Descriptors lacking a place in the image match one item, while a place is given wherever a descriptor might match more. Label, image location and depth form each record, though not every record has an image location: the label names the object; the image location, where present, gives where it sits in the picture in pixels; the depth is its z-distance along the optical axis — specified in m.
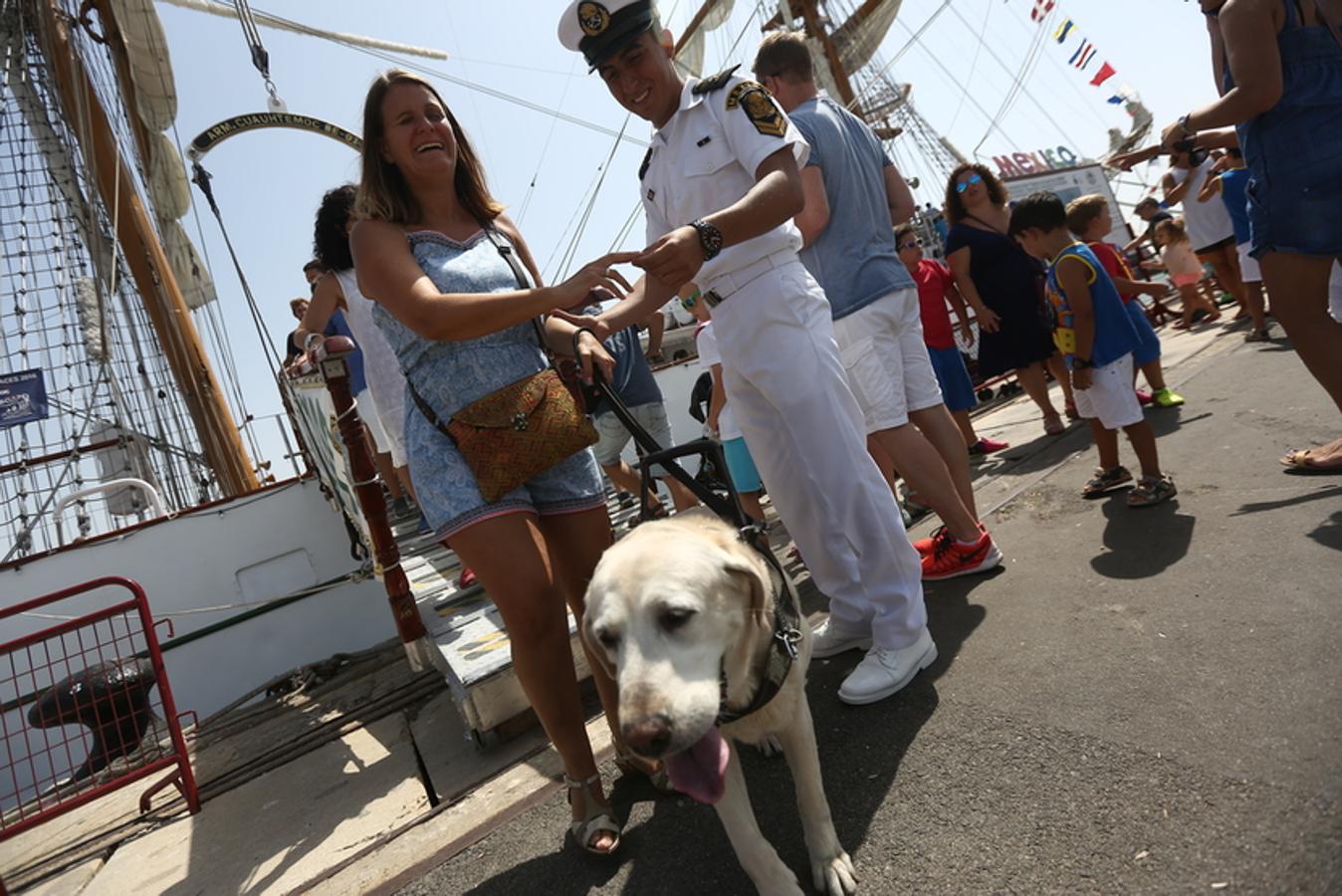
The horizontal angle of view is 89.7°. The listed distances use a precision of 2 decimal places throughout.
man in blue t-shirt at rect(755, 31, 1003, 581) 2.67
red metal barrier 3.21
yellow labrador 1.28
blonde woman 1.80
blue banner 8.46
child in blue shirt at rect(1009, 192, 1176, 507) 3.15
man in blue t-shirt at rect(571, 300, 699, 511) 4.11
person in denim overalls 2.36
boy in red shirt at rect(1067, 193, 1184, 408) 4.25
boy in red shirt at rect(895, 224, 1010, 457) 5.18
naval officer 2.14
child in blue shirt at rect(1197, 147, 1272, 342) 5.68
